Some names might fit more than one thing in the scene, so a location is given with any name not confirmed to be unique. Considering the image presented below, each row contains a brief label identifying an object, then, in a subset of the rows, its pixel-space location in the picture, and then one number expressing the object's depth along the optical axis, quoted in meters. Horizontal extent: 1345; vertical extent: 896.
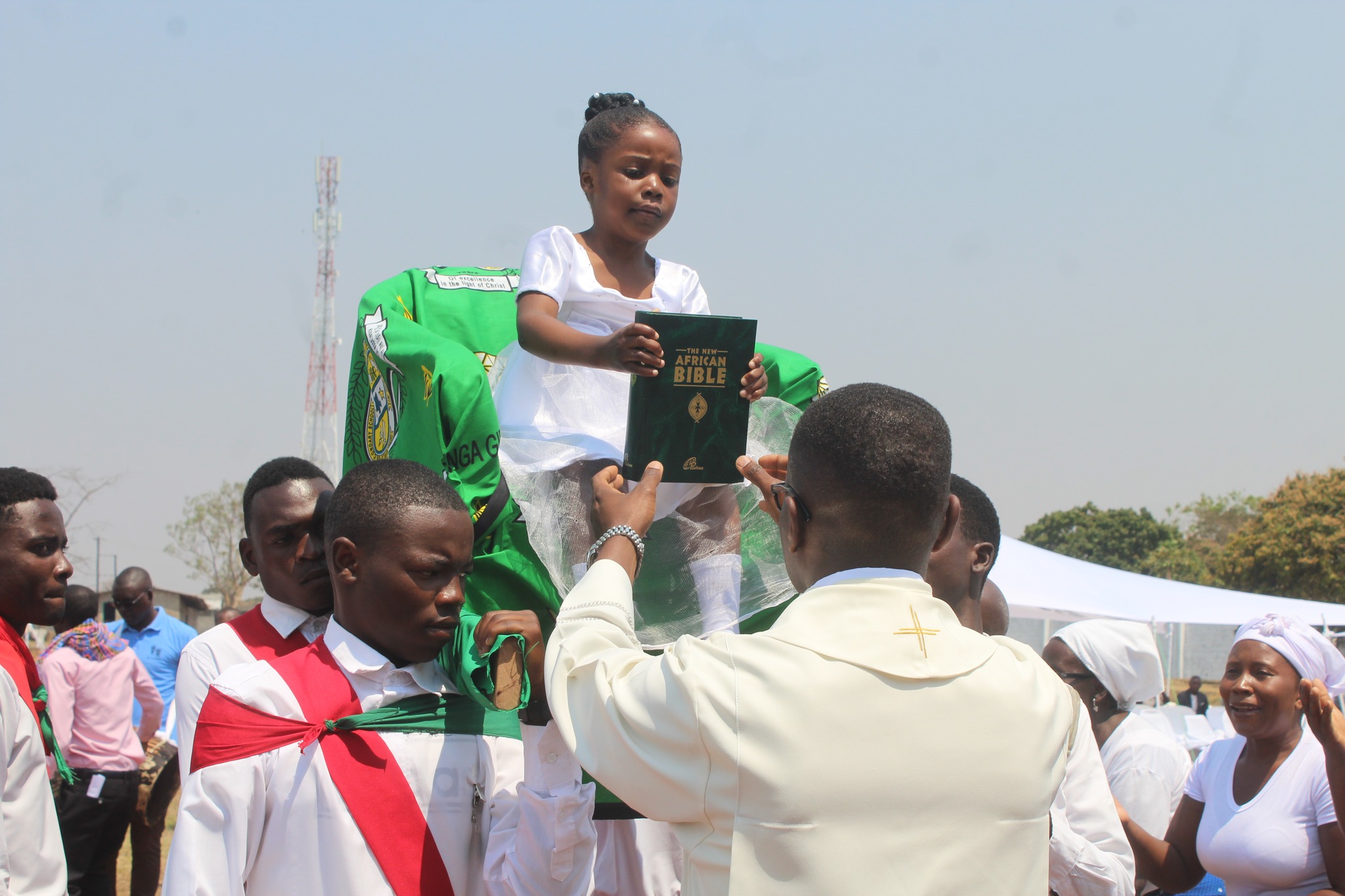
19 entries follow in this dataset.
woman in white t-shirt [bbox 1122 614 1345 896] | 3.65
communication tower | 37.31
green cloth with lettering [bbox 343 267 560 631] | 2.96
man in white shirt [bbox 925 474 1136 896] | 2.50
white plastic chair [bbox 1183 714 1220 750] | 10.31
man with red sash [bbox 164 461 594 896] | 2.13
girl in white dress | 3.00
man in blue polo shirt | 8.35
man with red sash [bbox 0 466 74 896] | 2.72
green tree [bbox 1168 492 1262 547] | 55.94
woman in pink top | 6.71
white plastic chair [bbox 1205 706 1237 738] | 10.68
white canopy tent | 13.60
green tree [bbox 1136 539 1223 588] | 48.28
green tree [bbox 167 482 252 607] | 36.28
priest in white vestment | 1.70
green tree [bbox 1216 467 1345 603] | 34.53
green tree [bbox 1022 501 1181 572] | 62.38
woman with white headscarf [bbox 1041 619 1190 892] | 4.17
